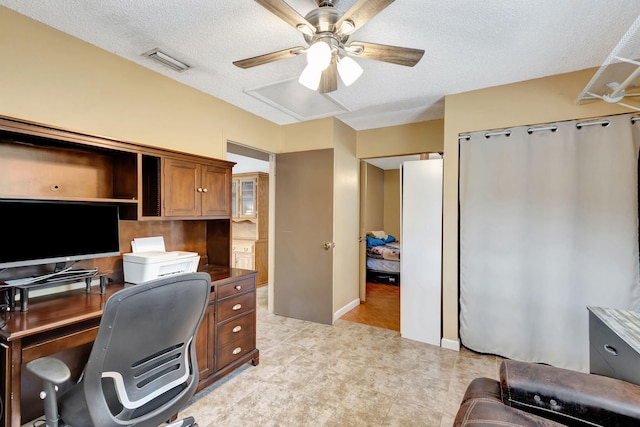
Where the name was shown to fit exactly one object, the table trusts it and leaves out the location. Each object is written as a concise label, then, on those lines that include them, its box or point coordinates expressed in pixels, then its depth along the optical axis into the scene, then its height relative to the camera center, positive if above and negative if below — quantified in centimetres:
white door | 304 -40
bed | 559 -96
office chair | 116 -64
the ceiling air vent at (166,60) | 215 +118
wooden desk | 130 -62
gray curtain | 233 -19
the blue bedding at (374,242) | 603 -61
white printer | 205 -36
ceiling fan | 136 +93
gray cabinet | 123 -61
